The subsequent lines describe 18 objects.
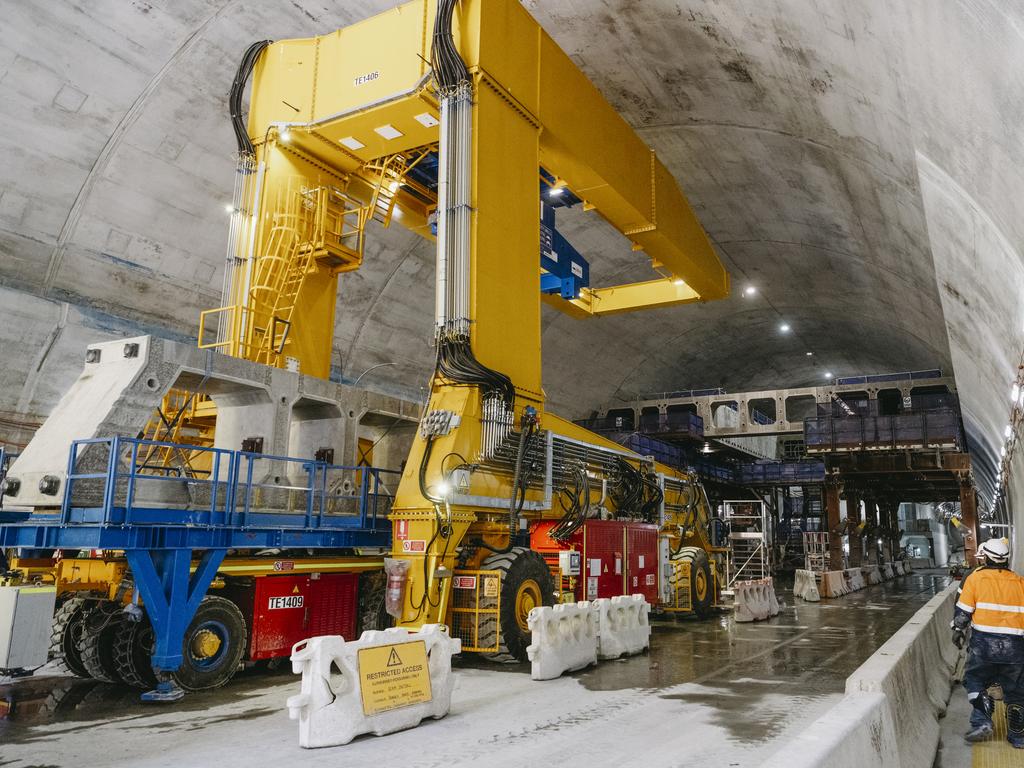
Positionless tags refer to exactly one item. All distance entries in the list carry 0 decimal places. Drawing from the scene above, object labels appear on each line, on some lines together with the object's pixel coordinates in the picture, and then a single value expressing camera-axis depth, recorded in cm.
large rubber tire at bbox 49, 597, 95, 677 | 873
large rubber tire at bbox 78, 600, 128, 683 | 836
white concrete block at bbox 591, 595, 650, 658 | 989
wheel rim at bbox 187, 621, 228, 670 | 812
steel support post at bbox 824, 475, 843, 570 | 3061
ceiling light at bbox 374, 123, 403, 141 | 1196
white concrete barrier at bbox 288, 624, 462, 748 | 573
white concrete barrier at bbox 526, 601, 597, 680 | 840
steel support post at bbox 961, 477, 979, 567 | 3028
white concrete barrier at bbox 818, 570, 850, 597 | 2231
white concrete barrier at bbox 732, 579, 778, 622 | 1518
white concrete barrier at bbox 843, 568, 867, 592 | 2531
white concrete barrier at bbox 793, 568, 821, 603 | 2128
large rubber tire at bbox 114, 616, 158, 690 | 815
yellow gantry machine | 960
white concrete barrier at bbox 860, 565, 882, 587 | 2888
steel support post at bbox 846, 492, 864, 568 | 3284
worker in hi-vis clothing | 646
